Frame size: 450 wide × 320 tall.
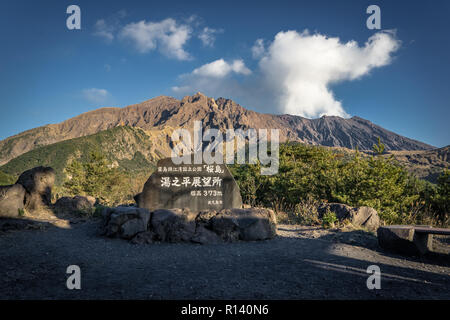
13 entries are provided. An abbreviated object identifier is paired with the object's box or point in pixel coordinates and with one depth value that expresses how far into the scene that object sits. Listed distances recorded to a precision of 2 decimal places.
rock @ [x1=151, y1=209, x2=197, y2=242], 6.67
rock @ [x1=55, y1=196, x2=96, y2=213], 10.57
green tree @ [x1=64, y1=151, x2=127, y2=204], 19.39
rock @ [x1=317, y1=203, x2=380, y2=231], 7.99
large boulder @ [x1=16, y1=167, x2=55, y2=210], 10.30
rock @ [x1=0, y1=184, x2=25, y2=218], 8.09
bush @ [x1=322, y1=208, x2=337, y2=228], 8.05
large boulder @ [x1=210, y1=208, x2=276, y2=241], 6.86
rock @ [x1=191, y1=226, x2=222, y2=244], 6.58
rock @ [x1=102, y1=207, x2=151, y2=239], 6.72
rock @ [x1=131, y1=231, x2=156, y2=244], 6.48
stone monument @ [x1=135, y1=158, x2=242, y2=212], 8.23
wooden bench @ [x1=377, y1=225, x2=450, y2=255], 5.38
